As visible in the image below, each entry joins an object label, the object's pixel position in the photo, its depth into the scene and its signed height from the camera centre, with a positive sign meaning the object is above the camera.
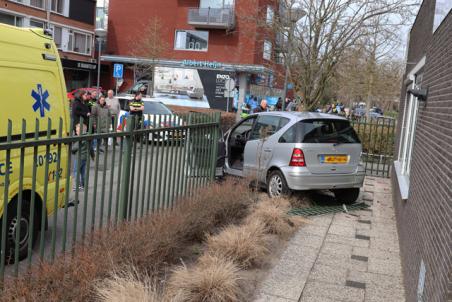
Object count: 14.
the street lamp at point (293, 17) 13.31 +2.28
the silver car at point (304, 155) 8.10 -0.86
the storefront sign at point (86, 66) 41.78 +1.62
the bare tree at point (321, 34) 12.95 +1.96
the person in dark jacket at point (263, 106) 16.80 -0.20
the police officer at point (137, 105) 15.28 -0.49
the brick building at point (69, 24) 36.56 +4.48
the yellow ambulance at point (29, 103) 4.61 -0.23
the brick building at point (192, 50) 36.81 +3.57
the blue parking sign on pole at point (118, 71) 22.42 +0.74
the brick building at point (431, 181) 3.06 -0.54
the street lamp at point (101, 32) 29.29 +3.20
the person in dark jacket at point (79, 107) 12.95 -0.59
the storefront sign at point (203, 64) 39.02 +2.39
